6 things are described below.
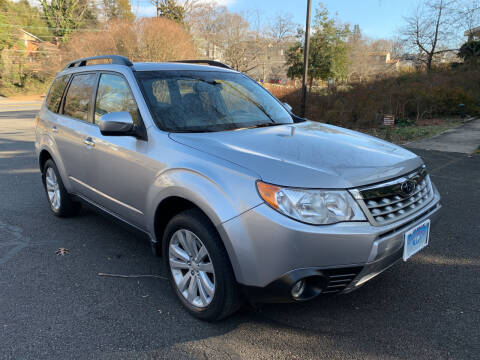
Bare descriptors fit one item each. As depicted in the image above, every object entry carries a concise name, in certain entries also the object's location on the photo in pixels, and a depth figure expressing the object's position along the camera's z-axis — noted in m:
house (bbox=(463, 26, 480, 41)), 25.17
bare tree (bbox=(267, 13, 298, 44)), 41.78
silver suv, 2.20
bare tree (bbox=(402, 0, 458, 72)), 26.17
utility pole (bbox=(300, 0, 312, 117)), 11.50
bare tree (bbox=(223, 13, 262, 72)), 40.81
